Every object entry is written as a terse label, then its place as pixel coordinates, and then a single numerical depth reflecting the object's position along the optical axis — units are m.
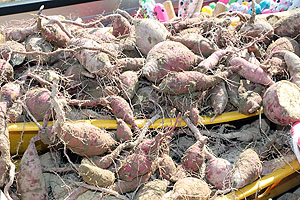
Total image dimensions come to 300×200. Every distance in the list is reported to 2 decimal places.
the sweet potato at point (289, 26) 2.69
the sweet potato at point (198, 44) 2.41
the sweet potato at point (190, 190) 1.75
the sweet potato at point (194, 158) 1.97
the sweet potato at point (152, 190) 1.81
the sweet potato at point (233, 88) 2.25
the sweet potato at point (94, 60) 2.20
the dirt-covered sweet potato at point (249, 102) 2.18
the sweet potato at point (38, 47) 2.35
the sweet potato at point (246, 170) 1.93
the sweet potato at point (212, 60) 2.24
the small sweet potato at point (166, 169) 1.96
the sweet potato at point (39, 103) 2.05
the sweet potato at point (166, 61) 2.22
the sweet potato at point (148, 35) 2.49
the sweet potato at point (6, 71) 2.21
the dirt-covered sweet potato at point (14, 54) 2.36
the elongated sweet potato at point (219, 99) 2.18
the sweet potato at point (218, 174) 1.95
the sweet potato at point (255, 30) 2.57
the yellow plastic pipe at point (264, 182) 1.90
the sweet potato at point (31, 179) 1.92
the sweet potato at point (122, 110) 2.11
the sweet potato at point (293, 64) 2.34
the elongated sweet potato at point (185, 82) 2.13
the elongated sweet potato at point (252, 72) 2.29
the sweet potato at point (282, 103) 2.09
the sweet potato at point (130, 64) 2.37
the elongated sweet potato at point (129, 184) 1.89
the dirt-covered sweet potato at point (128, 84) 2.21
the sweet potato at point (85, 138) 1.86
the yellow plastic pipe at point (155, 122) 2.07
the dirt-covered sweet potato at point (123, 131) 2.02
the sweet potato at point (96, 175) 1.77
